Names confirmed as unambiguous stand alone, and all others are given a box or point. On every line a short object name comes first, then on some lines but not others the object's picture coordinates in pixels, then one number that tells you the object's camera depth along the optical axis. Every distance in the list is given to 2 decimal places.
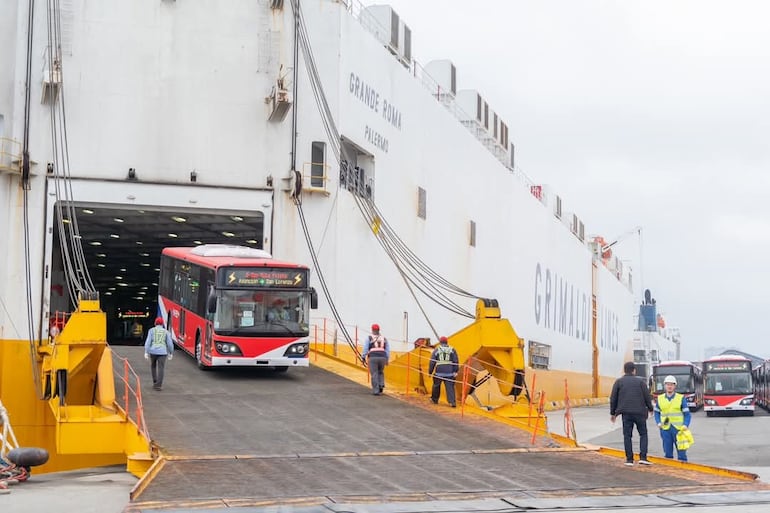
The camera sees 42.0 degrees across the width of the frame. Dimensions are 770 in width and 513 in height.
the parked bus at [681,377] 50.44
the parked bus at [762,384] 52.06
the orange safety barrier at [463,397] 20.41
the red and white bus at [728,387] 45.25
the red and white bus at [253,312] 23.44
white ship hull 28.55
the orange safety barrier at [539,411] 17.87
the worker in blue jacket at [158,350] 21.22
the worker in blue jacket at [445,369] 21.83
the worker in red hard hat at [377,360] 22.39
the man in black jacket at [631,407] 15.73
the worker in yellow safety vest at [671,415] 16.41
